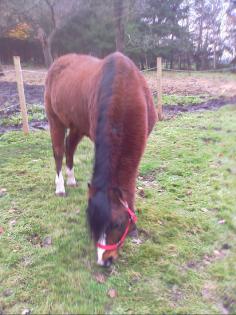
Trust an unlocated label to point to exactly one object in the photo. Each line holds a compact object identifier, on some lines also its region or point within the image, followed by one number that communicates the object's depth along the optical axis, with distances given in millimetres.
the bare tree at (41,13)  18656
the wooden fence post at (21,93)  6457
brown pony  2262
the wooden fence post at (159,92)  7988
